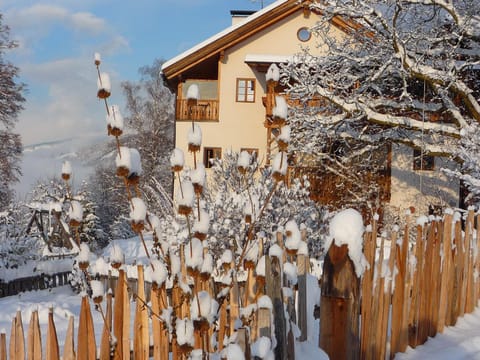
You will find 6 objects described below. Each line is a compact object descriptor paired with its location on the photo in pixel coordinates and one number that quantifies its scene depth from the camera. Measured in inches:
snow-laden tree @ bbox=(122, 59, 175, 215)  1461.6
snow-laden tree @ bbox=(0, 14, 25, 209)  941.2
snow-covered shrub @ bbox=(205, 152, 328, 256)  375.2
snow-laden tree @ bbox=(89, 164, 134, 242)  959.0
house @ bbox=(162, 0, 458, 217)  748.6
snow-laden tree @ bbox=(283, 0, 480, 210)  483.5
